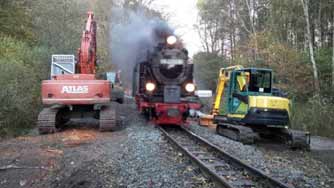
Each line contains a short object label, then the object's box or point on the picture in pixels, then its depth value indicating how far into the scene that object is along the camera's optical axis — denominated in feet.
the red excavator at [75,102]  46.09
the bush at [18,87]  46.65
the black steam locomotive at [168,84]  52.16
